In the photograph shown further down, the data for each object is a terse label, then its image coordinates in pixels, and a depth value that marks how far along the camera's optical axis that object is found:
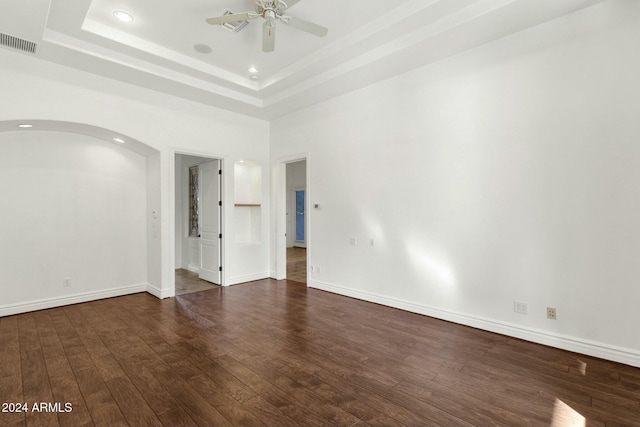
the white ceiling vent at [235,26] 3.35
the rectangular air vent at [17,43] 3.22
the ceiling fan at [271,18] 2.77
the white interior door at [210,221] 5.65
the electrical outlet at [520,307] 3.22
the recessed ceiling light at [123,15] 3.20
